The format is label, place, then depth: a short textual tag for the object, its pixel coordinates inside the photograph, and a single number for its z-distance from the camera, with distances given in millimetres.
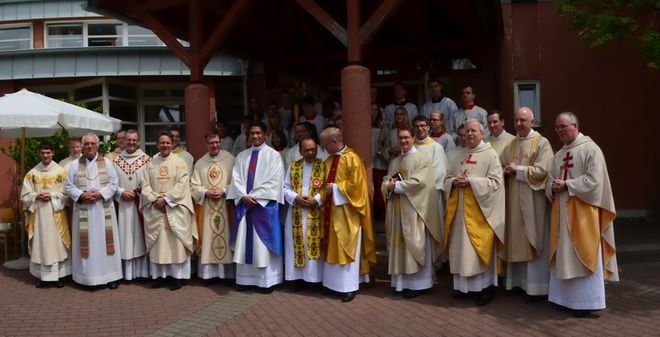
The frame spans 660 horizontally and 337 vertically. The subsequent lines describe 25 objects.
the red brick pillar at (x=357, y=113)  6578
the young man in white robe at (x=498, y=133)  6324
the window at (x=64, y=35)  14172
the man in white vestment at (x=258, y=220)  6523
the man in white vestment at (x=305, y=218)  6438
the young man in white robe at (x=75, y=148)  7926
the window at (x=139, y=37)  13945
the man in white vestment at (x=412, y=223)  6066
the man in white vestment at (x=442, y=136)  7234
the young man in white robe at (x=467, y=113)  7895
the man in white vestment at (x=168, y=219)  6883
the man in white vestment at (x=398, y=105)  8430
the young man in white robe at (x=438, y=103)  8322
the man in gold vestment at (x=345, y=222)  6152
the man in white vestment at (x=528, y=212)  5742
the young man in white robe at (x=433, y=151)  6480
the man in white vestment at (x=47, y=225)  7141
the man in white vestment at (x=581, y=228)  5184
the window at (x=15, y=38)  14219
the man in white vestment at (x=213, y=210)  6937
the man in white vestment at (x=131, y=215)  7129
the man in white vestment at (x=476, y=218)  5715
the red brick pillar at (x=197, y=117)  7699
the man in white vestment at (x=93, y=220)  6961
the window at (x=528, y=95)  10227
